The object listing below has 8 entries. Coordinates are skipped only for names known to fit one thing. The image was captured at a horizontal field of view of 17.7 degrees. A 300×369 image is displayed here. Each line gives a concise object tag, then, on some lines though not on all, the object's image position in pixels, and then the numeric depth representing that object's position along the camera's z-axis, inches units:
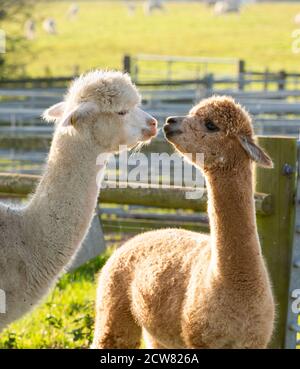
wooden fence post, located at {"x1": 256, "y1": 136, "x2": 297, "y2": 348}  205.8
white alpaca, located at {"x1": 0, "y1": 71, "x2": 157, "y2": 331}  174.7
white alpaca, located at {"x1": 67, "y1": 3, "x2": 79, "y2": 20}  1613.1
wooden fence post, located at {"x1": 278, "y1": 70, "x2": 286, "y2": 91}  661.0
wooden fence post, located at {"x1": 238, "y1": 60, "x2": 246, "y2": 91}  667.2
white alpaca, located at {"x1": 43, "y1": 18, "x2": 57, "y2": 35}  1301.7
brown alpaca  173.3
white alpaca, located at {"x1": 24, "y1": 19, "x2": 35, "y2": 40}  1122.4
